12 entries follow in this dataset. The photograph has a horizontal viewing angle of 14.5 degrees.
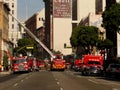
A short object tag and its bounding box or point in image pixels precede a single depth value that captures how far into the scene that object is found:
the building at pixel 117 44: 96.22
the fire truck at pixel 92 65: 66.06
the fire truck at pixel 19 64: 83.31
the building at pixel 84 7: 193.50
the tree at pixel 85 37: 116.94
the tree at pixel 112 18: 57.39
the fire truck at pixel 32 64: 94.43
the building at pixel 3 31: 128.62
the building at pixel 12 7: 191.12
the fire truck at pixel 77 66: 106.30
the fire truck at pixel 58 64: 99.89
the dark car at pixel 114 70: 57.50
